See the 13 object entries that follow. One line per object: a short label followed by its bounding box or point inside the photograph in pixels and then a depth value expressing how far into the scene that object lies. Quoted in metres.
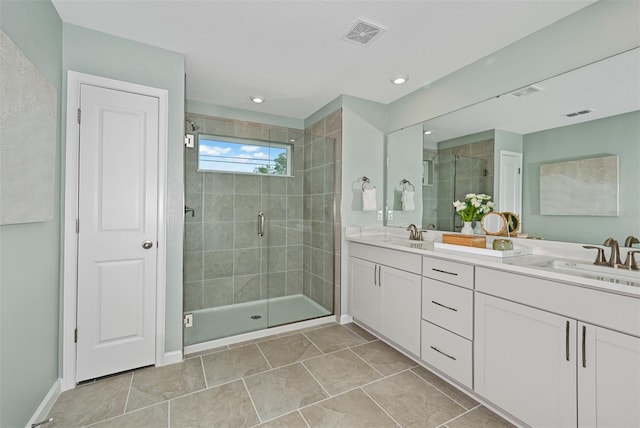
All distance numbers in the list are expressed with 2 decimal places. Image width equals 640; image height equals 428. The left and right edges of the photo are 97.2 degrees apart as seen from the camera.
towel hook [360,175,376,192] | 3.13
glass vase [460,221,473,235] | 2.36
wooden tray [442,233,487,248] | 2.12
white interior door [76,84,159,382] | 1.92
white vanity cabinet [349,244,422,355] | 2.19
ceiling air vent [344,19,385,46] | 1.89
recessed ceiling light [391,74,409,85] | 2.59
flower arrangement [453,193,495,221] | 2.25
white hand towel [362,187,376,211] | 3.04
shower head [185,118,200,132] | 2.57
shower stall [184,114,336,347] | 2.99
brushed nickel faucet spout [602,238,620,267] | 1.52
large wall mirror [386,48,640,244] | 1.56
